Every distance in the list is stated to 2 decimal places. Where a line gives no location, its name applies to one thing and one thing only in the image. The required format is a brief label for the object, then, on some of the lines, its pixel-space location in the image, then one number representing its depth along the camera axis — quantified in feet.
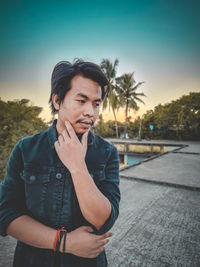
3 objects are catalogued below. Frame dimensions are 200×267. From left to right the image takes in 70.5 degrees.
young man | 2.56
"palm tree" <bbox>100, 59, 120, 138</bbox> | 79.33
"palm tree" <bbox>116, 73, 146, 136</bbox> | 81.20
